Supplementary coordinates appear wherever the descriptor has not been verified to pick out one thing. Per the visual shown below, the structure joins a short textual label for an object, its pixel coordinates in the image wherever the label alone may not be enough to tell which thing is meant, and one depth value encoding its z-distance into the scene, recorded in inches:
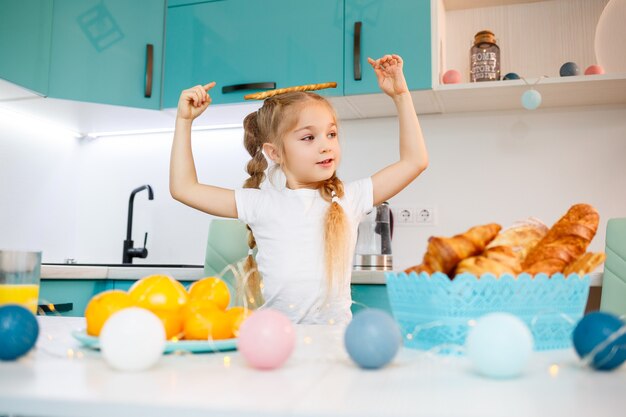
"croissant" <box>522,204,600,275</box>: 24.6
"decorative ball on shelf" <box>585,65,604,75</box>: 76.3
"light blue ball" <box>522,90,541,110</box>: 76.2
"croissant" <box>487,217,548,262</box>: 26.8
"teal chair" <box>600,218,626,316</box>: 65.2
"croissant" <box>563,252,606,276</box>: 24.4
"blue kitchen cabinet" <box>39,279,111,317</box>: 76.0
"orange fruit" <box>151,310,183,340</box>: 23.6
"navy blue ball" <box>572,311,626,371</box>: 19.8
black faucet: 98.7
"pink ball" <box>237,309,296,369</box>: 19.7
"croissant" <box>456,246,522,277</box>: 23.0
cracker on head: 50.3
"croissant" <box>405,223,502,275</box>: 23.9
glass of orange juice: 29.3
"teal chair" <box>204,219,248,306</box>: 73.9
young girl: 52.7
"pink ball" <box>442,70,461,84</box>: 80.7
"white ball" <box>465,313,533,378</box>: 18.6
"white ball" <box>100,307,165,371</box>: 19.2
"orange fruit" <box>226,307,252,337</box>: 24.6
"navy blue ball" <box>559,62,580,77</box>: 77.9
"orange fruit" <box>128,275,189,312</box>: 24.1
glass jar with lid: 82.7
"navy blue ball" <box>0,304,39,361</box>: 20.5
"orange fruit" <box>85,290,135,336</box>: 24.1
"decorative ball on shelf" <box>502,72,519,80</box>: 79.4
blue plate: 22.6
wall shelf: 76.4
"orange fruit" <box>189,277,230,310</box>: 26.2
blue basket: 22.7
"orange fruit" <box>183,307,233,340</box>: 23.5
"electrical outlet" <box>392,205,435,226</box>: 90.4
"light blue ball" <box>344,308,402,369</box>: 19.8
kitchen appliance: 83.4
